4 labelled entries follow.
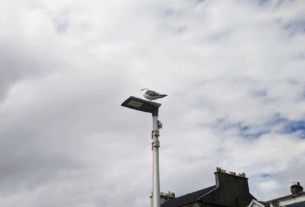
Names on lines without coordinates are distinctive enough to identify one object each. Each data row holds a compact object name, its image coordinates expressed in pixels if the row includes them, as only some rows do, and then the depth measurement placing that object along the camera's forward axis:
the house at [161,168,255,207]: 35.12
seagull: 10.02
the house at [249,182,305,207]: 25.99
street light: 9.16
